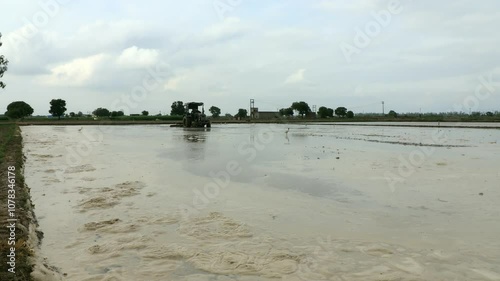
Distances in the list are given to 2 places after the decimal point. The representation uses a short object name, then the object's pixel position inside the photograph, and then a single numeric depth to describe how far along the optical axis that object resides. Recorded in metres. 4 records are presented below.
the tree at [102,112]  112.31
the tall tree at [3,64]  37.67
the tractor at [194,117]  50.98
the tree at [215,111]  121.00
